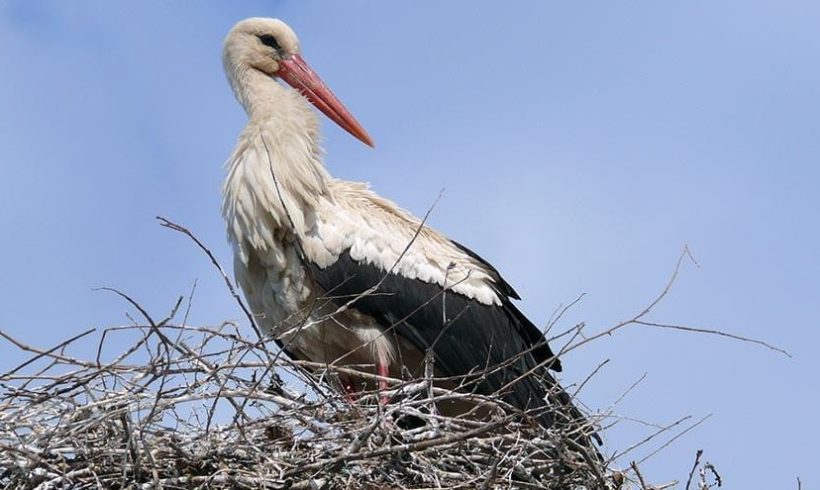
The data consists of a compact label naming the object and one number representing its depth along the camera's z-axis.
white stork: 13.19
